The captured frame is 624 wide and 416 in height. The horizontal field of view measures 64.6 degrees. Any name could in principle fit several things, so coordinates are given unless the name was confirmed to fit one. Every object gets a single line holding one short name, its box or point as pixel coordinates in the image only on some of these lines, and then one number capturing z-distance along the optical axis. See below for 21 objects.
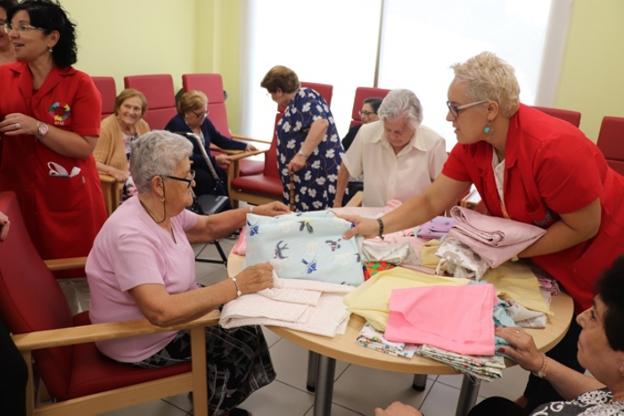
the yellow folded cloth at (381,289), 1.25
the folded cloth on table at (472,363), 1.08
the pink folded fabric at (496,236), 1.44
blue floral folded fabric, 1.43
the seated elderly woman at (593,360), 0.91
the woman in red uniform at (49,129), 1.87
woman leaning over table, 1.35
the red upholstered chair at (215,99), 4.27
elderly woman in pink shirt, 1.36
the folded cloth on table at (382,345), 1.15
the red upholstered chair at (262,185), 3.66
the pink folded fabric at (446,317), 1.15
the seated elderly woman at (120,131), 3.20
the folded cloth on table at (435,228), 1.84
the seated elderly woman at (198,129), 3.54
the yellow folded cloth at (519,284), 1.37
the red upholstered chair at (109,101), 3.11
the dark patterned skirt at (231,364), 1.64
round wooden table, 1.13
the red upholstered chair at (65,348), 1.29
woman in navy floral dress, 2.96
